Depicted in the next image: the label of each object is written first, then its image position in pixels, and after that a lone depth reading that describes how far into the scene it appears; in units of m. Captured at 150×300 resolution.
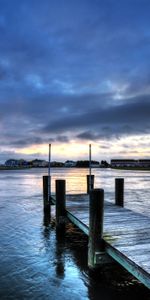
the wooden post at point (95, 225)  5.58
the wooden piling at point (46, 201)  11.52
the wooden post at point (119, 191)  9.84
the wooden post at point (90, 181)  12.56
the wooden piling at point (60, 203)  8.79
